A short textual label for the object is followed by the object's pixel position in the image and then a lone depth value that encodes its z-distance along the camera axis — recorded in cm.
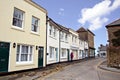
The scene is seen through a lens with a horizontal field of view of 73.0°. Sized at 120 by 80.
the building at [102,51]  4278
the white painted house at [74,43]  1705
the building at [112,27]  1843
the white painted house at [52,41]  1075
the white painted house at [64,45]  1390
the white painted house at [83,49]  2138
